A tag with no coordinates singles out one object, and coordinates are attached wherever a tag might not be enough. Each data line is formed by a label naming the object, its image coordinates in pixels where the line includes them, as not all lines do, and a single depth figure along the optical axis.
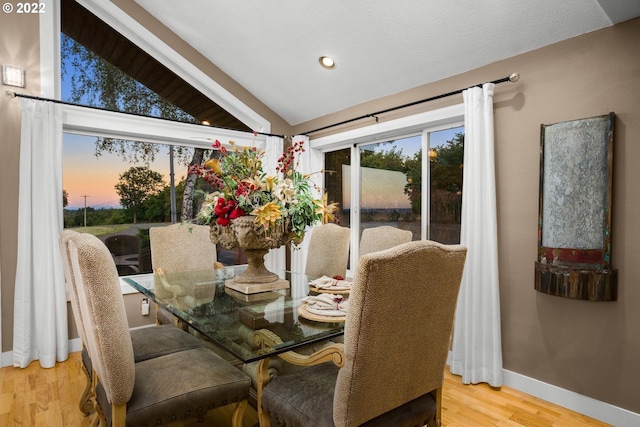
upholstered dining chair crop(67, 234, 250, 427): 1.38
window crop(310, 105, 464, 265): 3.17
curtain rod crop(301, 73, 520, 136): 2.53
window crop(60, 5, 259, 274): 3.46
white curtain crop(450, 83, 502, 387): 2.62
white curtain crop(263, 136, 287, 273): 4.23
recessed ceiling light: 3.29
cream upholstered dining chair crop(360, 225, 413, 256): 2.69
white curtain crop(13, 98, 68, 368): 2.95
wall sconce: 2.96
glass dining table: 1.53
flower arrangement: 2.17
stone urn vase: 2.16
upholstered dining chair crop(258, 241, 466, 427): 1.22
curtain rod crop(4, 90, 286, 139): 2.91
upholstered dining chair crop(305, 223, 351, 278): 3.17
